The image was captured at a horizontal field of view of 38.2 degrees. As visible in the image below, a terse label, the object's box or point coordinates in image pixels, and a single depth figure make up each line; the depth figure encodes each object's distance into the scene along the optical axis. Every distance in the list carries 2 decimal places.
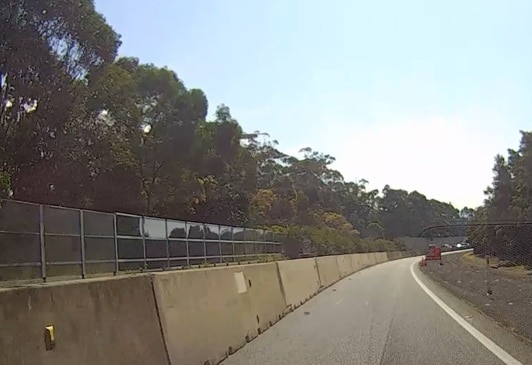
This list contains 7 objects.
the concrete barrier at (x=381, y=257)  84.29
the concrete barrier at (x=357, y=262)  55.27
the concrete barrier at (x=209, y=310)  9.50
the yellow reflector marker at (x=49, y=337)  6.35
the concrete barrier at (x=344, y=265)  44.77
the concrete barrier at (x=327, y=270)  33.41
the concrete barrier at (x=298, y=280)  20.97
